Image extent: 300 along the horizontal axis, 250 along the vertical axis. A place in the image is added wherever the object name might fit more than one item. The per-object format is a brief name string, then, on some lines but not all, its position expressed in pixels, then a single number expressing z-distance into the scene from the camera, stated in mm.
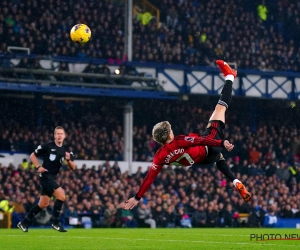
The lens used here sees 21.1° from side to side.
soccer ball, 18422
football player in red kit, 11727
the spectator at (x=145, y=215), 25609
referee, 16266
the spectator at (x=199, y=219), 26406
